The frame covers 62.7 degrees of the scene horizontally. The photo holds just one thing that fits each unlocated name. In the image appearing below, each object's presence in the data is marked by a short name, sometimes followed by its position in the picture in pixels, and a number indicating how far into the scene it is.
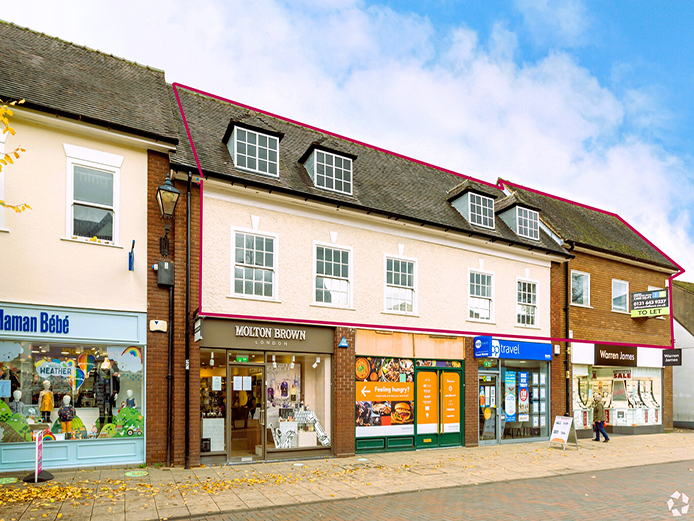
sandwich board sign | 15.94
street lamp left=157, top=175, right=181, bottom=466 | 11.36
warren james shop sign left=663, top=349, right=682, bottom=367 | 21.94
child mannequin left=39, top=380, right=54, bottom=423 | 10.58
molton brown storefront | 12.26
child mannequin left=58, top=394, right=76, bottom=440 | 10.72
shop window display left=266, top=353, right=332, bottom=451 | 13.14
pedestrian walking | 17.91
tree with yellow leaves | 7.47
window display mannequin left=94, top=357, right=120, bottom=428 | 11.06
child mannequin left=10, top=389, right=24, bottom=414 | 10.31
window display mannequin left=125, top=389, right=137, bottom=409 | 11.30
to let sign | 20.86
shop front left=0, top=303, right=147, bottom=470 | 10.29
